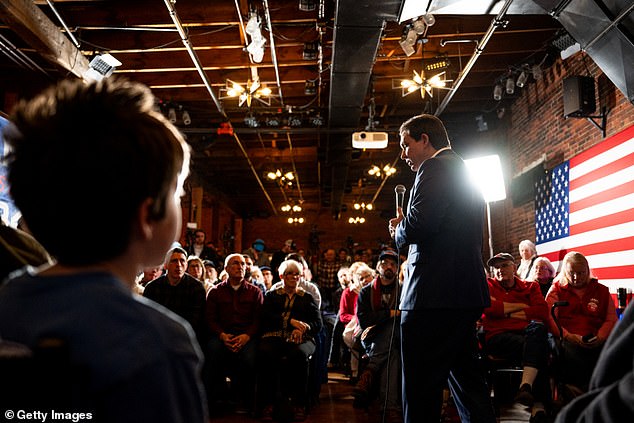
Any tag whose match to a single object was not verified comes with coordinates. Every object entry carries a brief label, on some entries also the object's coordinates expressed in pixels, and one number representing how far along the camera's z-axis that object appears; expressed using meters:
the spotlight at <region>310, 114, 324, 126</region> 8.61
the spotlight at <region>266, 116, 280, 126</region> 8.72
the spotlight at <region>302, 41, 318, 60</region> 6.28
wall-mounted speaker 6.03
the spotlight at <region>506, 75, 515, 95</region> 7.54
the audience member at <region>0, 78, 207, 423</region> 0.53
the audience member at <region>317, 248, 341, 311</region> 10.05
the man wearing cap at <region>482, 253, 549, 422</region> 4.08
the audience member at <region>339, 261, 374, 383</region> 5.52
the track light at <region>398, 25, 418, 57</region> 5.77
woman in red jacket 4.04
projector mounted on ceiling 8.51
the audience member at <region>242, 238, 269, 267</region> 11.93
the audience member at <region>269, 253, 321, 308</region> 5.98
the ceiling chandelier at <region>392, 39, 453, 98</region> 6.81
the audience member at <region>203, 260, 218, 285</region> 7.03
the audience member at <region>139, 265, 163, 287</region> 5.84
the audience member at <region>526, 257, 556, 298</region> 5.71
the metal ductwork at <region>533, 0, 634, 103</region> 3.99
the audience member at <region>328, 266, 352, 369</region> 6.73
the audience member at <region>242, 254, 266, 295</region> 6.40
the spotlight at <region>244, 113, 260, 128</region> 8.54
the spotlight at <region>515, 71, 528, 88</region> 7.27
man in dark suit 2.20
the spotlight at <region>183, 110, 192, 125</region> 8.47
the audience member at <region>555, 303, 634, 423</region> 0.53
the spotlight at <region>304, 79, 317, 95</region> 7.53
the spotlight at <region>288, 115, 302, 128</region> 8.73
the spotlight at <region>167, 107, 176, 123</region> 8.13
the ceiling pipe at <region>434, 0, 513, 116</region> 4.89
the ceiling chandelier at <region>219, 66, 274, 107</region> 7.24
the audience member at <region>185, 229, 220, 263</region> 9.54
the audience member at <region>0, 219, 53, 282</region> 0.88
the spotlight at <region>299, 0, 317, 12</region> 5.19
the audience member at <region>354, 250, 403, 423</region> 4.44
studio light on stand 6.85
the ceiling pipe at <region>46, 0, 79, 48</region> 5.17
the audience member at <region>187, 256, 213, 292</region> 5.65
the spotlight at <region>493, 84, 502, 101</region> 7.74
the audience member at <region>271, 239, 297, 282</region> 10.39
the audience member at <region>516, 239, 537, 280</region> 6.53
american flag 5.42
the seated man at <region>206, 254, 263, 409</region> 4.67
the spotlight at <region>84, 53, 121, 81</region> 5.84
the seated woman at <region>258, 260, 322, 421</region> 4.50
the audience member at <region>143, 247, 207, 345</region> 4.77
